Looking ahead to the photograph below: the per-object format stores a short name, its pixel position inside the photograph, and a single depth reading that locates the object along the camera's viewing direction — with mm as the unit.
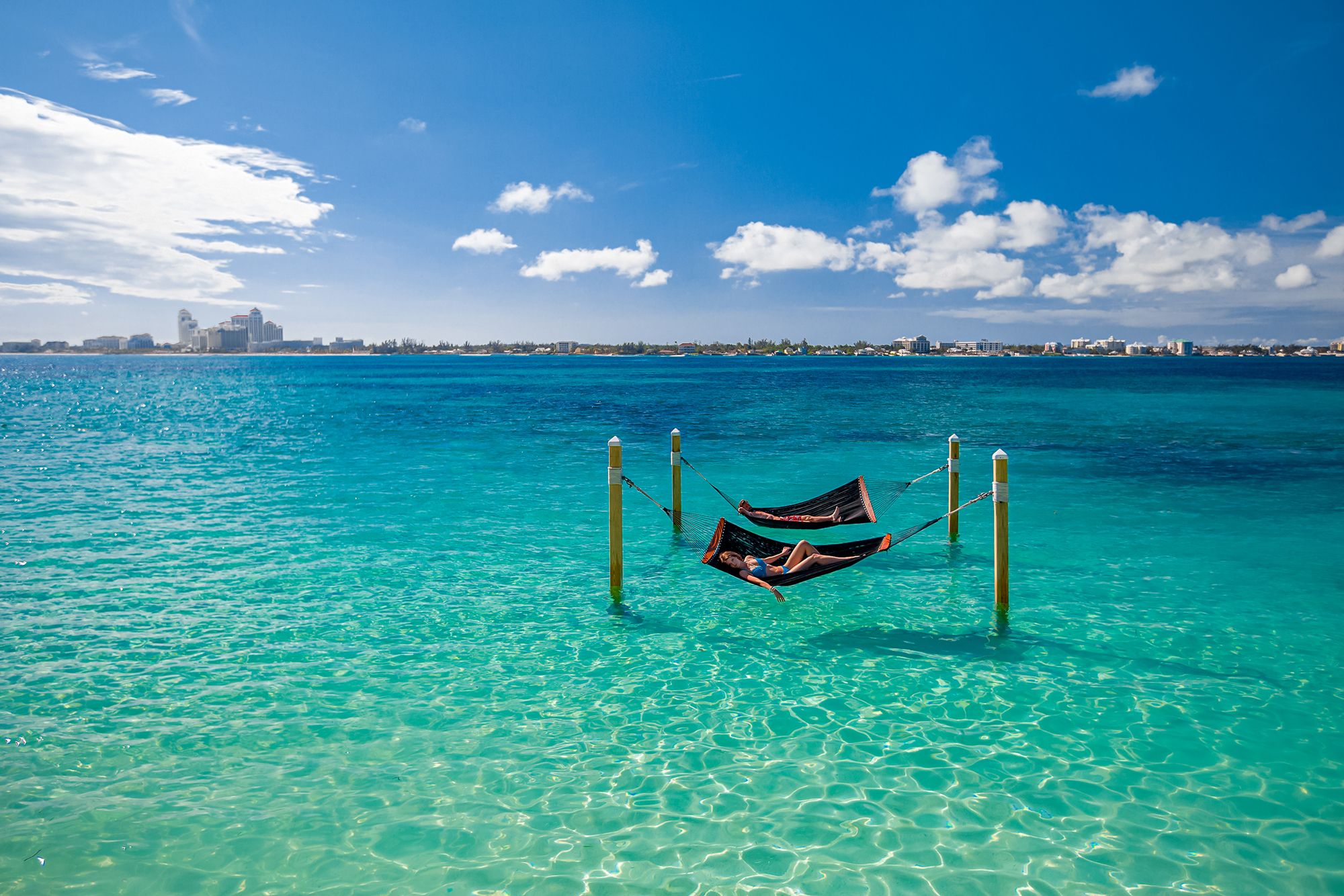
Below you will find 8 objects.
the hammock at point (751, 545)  11727
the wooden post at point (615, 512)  12141
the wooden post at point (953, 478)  15914
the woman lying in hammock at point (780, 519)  15141
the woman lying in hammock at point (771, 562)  11281
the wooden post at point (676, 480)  16773
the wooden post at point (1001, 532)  11055
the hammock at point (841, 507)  15008
